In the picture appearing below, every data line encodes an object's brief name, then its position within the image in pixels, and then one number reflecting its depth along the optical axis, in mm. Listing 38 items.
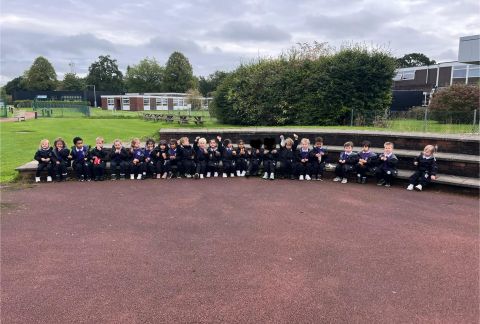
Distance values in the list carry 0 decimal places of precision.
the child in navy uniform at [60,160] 9176
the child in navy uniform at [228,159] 9898
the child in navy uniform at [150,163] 9703
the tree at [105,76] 104438
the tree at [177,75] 86188
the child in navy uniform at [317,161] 9414
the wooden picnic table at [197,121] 22062
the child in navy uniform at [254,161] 9844
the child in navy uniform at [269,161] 9555
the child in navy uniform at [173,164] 9789
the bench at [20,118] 29078
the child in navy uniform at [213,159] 9891
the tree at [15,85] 100712
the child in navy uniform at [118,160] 9602
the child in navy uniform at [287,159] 9617
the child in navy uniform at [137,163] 9602
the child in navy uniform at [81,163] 9375
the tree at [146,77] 97312
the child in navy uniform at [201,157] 9729
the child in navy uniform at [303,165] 9445
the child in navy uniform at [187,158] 9758
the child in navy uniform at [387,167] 8539
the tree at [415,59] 88750
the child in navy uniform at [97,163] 9391
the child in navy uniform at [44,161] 8984
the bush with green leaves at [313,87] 14914
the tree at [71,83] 97312
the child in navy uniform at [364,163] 8852
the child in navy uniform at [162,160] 9703
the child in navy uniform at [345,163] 9102
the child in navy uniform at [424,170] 7992
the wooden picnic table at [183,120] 24530
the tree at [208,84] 83150
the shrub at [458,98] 17469
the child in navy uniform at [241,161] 9945
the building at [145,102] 69250
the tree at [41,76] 87562
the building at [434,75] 41094
